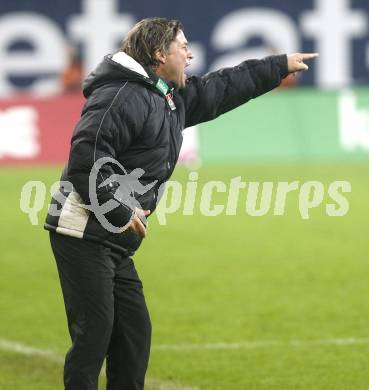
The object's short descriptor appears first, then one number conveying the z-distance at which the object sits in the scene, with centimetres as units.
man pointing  1099
